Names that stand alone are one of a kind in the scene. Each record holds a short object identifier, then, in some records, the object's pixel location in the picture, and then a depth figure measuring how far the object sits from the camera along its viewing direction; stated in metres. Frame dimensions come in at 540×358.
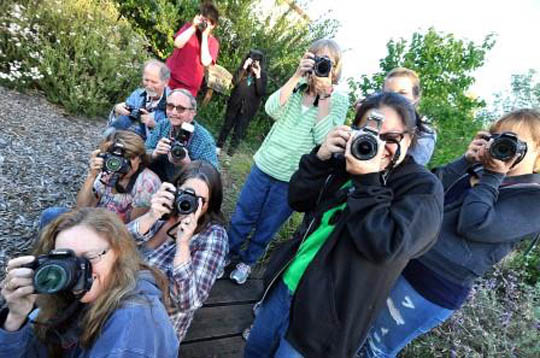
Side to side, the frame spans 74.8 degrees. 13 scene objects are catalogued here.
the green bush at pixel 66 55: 4.46
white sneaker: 2.81
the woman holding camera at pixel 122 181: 2.22
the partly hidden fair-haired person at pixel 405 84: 2.06
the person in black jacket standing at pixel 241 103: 5.11
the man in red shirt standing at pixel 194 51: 3.57
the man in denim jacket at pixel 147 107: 2.83
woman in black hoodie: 1.14
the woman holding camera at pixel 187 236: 1.62
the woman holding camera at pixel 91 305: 1.08
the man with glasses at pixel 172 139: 2.38
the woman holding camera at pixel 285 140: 2.19
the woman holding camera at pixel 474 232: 1.43
